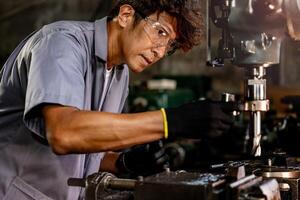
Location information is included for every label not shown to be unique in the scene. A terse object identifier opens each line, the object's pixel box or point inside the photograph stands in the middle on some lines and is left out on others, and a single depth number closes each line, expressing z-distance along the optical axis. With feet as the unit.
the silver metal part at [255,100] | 5.32
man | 5.03
